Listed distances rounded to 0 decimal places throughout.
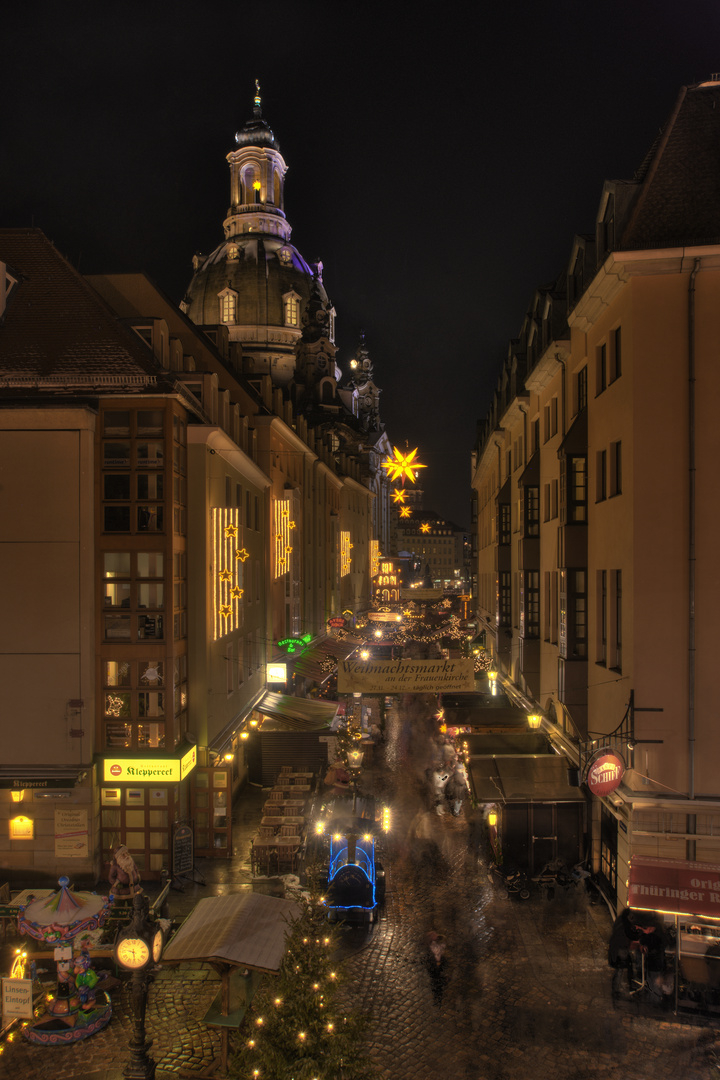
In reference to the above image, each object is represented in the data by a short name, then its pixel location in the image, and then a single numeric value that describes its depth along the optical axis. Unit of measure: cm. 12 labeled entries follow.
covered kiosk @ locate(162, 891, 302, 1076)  1070
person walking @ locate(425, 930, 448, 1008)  1399
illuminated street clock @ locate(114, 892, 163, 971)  1063
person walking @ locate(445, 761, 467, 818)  2531
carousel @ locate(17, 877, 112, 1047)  1265
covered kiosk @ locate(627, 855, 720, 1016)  1354
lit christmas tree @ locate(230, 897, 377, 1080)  824
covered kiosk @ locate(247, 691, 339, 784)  2836
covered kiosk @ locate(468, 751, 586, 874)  1861
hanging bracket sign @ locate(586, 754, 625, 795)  1479
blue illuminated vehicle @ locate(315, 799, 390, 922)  1688
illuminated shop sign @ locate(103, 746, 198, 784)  1908
